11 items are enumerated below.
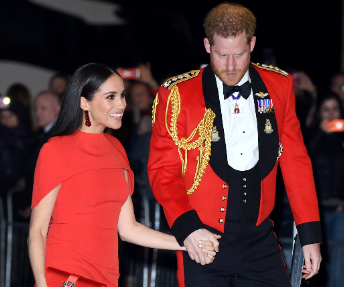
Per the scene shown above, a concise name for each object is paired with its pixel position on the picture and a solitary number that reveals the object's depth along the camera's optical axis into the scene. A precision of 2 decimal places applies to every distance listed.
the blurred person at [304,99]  11.97
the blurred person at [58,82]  13.99
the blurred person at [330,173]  10.78
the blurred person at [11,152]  12.34
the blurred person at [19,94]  13.57
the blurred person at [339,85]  12.79
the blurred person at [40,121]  10.59
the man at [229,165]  6.05
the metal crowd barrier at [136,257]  11.35
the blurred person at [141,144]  11.82
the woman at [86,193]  5.65
